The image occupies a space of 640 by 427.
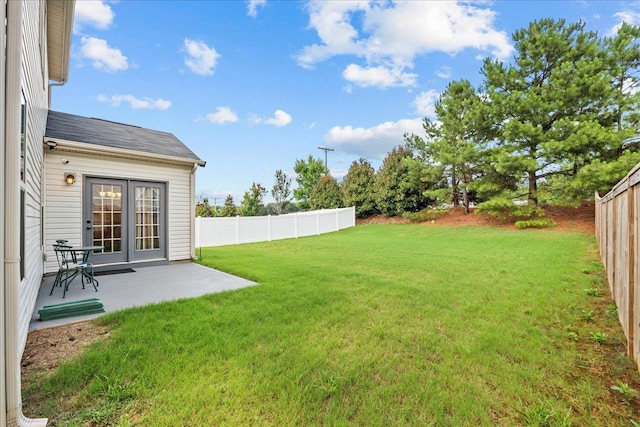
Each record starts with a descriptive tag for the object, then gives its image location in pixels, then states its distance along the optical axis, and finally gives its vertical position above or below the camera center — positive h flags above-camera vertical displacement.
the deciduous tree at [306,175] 28.77 +3.83
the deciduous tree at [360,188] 20.30 +1.77
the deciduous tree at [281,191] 26.80 +2.08
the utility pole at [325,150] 28.45 +6.19
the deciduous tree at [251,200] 24.30 +1.15
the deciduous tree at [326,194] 23.11 +1.56
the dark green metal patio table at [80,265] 4.49 -0.78
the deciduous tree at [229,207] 22.32 +0.53
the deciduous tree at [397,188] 18.08 +1.55
